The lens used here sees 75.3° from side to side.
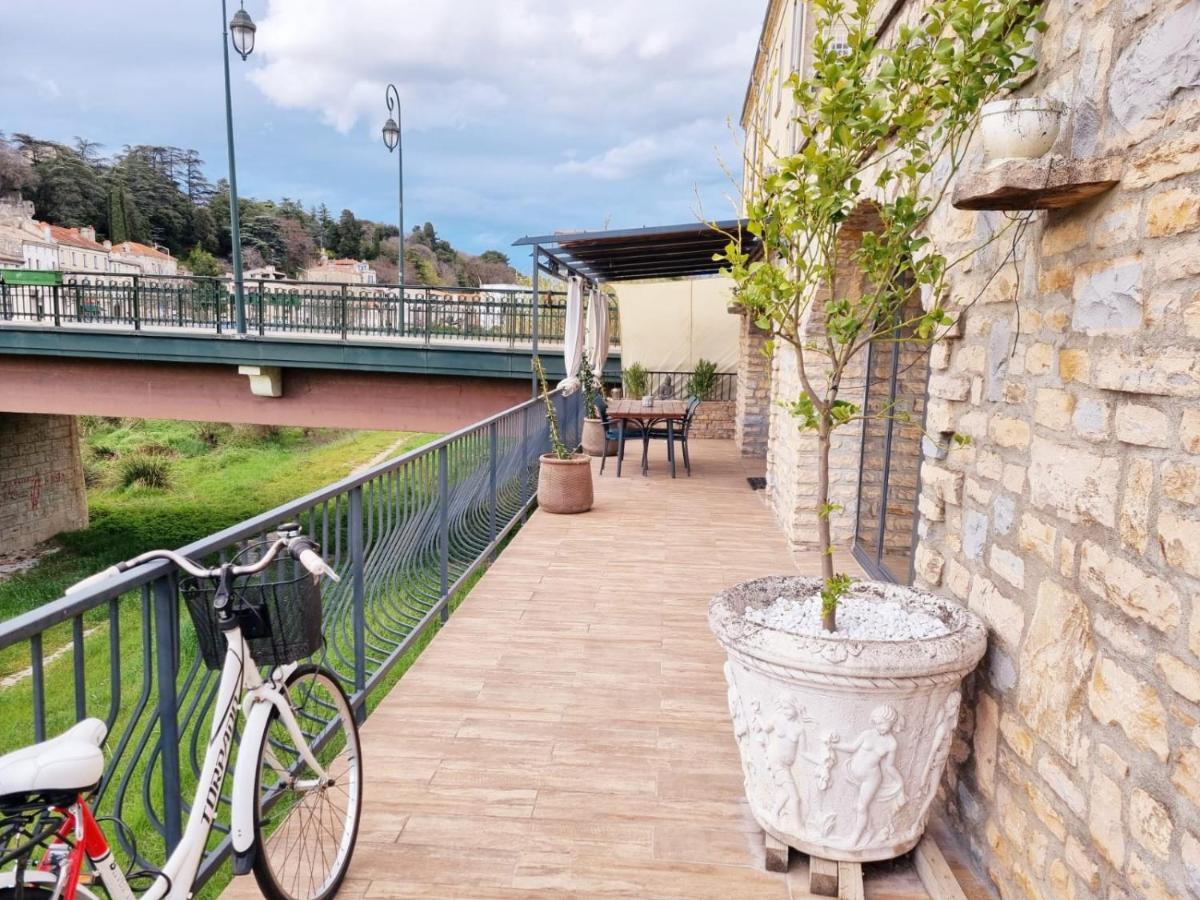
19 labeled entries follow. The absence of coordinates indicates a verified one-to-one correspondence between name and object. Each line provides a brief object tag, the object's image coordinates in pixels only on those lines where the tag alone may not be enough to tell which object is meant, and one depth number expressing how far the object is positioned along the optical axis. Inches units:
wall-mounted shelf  70.9
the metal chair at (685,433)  368.5
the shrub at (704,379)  516.4
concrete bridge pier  585.3
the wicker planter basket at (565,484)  284.0
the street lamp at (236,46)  498.6
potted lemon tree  83.7
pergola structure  323.9
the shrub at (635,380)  530.0
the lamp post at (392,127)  688.4
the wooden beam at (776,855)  92.8
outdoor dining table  354.6
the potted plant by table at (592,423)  431.8
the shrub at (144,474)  885.2
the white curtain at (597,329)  436.5
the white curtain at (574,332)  372.9
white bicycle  48.8
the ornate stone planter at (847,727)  82.6
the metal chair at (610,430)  384.5
